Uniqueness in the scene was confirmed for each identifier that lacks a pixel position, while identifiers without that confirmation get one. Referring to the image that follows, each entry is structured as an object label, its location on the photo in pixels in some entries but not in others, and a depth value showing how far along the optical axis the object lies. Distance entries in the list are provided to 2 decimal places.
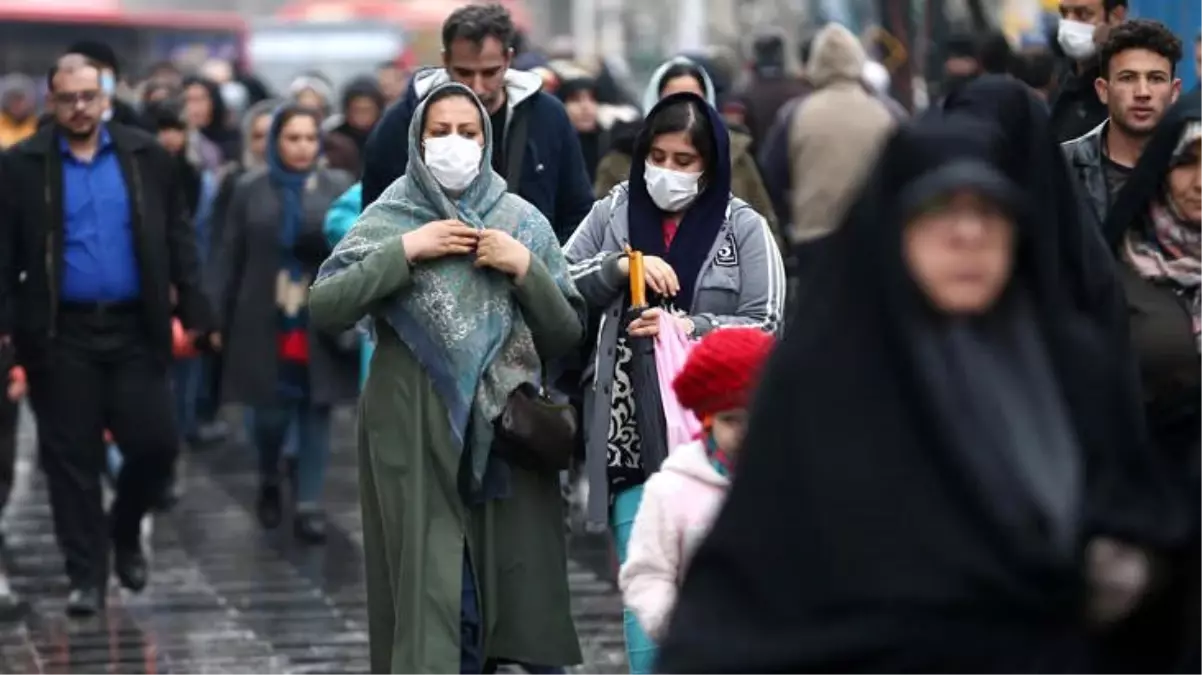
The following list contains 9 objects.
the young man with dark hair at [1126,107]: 16.16
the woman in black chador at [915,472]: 8.67
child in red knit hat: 11.62
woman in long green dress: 15.74
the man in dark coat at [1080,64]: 18.86
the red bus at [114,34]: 68.37
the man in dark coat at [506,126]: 18.14
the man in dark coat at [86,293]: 21.97
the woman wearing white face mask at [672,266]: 15.69
